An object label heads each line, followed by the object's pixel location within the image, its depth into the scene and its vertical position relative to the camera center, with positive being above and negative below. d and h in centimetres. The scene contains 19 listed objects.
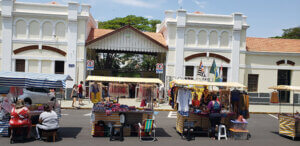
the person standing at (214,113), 1030 -162
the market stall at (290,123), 1034 -203
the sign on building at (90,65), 1986 +48
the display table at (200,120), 1072 -203
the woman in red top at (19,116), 859 -158
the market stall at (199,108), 1027 -154
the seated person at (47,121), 880 -178
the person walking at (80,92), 1754 -146
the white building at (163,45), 2062 +238
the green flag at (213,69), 1778 +31
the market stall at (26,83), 927 -48
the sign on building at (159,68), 2095 +36
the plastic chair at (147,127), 948 -205
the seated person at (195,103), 1197 -142
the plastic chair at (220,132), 1017 -239
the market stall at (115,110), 987 -152
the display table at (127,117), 995 -184
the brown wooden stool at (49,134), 882 -222
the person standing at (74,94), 1708 -156
